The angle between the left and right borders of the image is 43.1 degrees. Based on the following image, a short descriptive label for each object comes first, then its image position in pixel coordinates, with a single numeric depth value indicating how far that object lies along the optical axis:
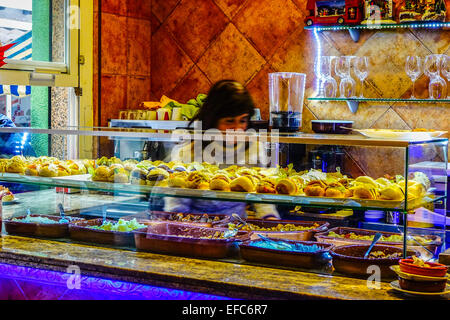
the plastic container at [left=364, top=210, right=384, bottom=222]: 2.11
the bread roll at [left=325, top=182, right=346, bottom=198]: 2.09
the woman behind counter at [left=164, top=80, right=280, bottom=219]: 3.10
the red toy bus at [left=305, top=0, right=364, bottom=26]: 4.73
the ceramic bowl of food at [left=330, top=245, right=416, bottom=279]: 1.97
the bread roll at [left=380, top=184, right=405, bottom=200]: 1.96
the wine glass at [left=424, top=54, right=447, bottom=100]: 4.35
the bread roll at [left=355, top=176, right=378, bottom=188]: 2.10
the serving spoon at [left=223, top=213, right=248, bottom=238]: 2.27
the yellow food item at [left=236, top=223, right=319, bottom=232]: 2.35
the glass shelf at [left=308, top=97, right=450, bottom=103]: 4.47
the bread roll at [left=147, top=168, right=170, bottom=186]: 2.39
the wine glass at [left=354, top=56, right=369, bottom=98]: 4.55
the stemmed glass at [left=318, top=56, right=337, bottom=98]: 4.65
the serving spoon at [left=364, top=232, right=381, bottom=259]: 2.04
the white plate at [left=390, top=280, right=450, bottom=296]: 1.77
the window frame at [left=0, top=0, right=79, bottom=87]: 4.70
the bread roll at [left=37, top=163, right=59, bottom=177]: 2.64
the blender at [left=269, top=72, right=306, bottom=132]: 2.74
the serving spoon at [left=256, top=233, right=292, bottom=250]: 2.15
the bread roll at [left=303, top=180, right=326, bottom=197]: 2.11
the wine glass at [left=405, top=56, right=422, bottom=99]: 4.39
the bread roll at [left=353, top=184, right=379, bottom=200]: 2.04
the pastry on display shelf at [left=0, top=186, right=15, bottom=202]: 2.80
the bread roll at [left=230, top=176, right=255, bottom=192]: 2.24
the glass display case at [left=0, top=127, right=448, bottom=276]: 2.05
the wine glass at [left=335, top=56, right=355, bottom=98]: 4.53
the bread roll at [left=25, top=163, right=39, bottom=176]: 2.69
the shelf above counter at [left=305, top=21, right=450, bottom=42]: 4.54
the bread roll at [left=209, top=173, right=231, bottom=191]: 2.27
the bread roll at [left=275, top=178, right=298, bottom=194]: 2.18
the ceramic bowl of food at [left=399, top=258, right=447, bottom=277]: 1.78
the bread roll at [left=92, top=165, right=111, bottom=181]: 2.54
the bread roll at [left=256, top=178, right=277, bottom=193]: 2.21
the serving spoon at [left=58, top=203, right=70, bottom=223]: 2.66
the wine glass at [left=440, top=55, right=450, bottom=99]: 4.32
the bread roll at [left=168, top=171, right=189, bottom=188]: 2.34
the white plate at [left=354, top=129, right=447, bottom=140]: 2.24
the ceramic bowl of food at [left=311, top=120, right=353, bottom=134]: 4.60
